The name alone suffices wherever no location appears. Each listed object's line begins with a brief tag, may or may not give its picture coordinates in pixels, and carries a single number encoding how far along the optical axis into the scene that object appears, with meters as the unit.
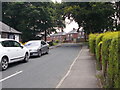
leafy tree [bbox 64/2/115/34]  27.52
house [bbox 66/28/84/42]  98.62
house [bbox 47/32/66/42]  105.72
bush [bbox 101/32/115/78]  5.49
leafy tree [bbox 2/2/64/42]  33.22
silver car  15.15
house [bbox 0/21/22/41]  21.39
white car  9.55
